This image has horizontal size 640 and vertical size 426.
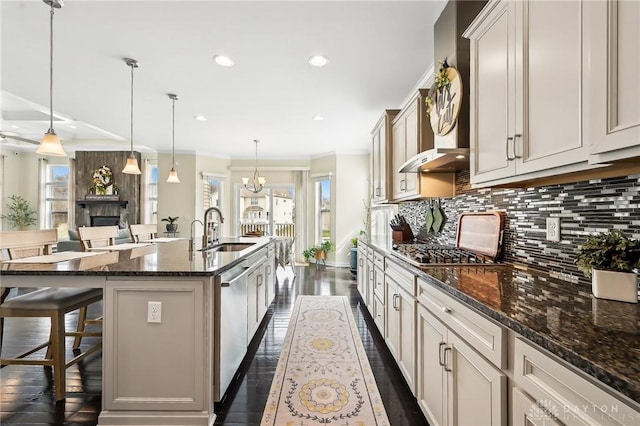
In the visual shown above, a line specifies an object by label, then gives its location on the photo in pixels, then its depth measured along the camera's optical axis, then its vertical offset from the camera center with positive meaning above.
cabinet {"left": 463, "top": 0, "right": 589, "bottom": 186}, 1.04 +0.54
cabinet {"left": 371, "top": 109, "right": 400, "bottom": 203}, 3.45 +0.75
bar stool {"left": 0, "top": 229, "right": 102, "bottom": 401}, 1.88 -0.62
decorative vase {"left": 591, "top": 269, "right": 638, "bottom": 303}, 1.02 -0.25
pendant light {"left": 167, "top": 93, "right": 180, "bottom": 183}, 3.85 +1.53
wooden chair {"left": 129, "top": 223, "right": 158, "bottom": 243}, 3.83 -0.26
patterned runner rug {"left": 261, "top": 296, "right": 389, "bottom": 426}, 1.75 -1.22
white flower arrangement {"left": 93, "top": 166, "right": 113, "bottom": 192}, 7.21 +0.84
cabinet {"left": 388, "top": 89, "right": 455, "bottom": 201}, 2.60 +0.63
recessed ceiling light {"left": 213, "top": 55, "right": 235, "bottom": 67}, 2.88 +1.54
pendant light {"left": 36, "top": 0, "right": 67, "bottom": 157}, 2.43 +0.56
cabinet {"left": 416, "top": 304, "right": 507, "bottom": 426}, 1.01 -0.70
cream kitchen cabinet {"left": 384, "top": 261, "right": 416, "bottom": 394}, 1.82 -0.75
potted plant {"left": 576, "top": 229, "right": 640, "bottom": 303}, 1.02 -0.18
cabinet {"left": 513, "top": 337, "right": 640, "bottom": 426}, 0.61 -0.43
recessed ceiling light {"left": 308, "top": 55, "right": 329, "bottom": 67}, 2.87 +1.54
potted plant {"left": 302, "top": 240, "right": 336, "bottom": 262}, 6.74 -0.88
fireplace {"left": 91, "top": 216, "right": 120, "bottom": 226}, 7.32 -0.21
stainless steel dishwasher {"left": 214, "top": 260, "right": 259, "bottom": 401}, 1.78 -0.79
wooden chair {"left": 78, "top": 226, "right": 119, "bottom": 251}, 2.92 -0.26
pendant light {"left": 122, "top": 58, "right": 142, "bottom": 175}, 3.55 +0.55
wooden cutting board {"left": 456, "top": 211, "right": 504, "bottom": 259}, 1.91 -0.13
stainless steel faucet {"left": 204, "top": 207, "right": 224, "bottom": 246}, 3.18 -0.24
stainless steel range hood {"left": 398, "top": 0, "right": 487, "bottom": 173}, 1.89 +1.04
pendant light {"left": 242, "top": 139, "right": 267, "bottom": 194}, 6.40 +0.71
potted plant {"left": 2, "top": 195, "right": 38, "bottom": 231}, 7.17 -0.07
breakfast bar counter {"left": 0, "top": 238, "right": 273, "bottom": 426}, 1.65 -0.76
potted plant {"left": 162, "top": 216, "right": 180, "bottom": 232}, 6.67 -0.27
